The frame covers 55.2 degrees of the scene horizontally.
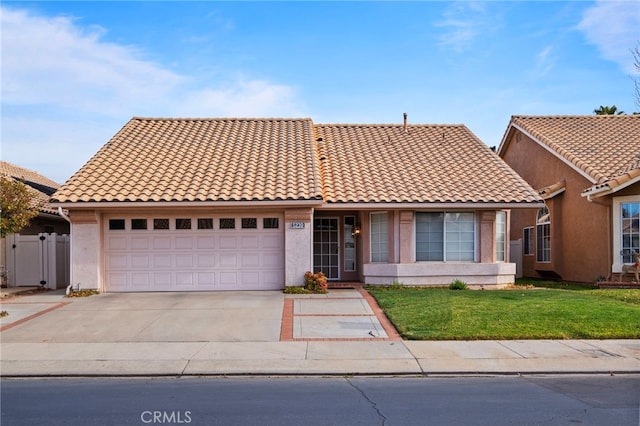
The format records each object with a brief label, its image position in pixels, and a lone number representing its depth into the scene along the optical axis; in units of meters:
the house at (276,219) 16.91
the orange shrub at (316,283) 16.70
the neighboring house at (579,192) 18.41
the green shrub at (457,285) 17.31
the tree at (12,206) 15.73
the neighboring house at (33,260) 19.55
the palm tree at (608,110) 37.72
